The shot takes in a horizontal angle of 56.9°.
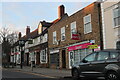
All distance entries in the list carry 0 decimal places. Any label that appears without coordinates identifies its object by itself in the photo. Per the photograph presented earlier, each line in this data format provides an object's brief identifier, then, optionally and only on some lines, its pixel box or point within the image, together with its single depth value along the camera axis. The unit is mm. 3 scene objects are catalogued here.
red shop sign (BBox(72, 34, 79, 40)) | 11325
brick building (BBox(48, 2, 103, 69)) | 10115
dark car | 5095
